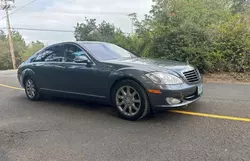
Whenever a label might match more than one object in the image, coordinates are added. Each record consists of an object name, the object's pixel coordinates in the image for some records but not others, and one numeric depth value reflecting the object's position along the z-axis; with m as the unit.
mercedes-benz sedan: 3.06
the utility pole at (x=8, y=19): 23.09
